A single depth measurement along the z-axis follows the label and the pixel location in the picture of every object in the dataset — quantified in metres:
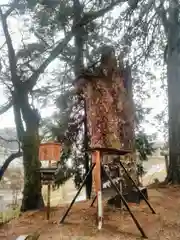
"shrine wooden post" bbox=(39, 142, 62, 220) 4.79
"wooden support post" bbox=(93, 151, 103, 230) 3.89
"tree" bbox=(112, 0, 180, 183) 7.22
